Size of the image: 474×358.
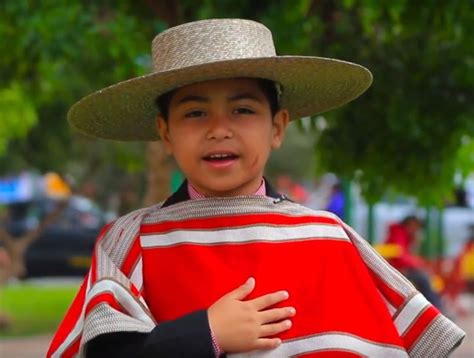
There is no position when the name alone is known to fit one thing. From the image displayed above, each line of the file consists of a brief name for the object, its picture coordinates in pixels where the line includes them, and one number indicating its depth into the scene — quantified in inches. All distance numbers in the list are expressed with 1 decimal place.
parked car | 1324.5
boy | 152.7
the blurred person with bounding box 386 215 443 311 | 519.8
